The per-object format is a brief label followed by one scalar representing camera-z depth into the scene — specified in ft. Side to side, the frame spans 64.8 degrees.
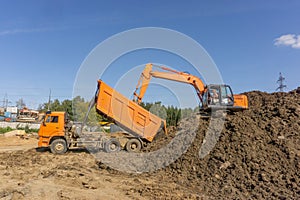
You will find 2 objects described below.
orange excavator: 36.52
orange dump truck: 35.09
